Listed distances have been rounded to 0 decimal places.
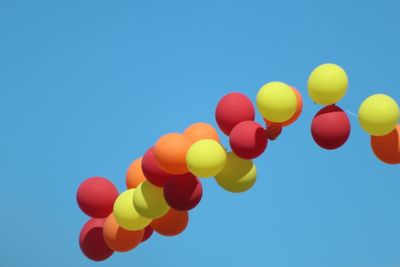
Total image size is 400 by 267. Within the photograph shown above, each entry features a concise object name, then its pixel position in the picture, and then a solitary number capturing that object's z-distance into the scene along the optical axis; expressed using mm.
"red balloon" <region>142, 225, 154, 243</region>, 10838
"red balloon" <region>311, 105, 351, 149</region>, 9273
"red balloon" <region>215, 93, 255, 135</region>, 9787
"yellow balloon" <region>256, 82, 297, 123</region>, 9362
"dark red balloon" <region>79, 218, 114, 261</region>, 10607
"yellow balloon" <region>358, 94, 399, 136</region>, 9221
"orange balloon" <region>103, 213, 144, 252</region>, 10238
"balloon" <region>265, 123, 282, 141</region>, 9776
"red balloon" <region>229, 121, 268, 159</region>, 9441
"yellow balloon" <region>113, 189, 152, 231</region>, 9995
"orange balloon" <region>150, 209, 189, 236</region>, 10365
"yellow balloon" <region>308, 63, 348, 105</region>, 9302
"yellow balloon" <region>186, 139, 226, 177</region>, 9314
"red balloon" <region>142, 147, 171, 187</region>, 9787
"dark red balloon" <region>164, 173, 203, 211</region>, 9655
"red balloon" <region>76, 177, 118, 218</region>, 10411
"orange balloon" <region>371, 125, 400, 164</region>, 9464
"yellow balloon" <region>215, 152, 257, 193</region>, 9822
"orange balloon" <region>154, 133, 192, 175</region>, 9493
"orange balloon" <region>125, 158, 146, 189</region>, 10492
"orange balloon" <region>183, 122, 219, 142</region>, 9978
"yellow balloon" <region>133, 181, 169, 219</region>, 9868
